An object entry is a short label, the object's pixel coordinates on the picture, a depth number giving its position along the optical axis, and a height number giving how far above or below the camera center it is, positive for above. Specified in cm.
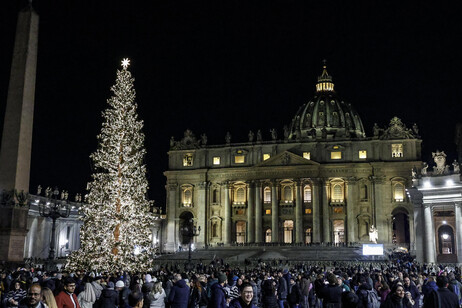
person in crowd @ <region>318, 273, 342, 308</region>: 1102 -93
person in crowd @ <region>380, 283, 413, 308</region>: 906 -84
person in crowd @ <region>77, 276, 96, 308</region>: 1100 -106
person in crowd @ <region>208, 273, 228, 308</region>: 1025 -96
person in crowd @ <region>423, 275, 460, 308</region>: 937 -86
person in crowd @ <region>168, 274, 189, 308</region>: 1145 -104
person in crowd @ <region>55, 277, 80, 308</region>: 927 -88
